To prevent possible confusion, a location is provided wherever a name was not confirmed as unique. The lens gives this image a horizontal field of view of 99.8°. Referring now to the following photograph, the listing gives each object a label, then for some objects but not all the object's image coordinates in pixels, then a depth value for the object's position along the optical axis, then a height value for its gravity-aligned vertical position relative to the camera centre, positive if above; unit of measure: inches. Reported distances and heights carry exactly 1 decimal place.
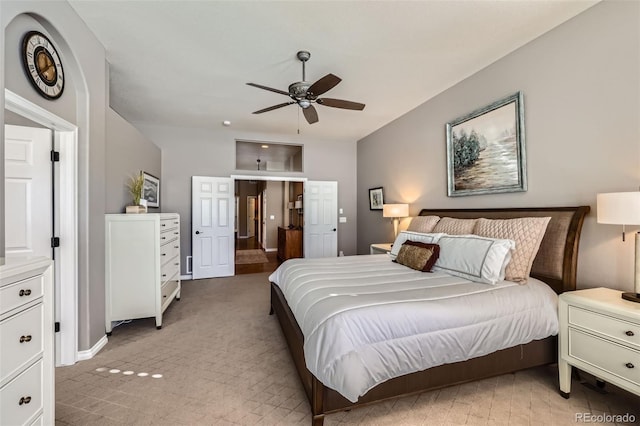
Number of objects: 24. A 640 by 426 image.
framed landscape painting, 104.9 +27.1
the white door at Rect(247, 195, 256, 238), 462.0 -2.4
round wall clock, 70.7 +42.7
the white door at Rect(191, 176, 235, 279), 201.2 -8.8
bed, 61.1 -39.1
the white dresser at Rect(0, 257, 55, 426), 42.4 -21.8
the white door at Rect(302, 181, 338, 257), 228.8 -3.7
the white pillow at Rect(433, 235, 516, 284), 83.0 -14.8
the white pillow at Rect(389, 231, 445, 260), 110.0 -11.1
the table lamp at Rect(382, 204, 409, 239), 164.7 +1.9
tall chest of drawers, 106.4 -20.7
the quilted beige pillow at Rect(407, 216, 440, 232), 133.0 -5.3
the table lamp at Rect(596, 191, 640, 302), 63.2 -0.1
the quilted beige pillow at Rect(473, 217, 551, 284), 83.9 -9.3
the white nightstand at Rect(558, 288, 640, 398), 59.6 -30.5
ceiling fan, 97.1 +46.8
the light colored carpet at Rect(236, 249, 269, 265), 274.4 -46.9
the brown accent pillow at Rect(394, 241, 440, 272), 99.6 -16.4
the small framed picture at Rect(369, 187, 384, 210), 204.1 +11.4
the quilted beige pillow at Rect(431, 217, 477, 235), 110.7 -5.8
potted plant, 118.7 +10.2
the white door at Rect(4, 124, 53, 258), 78.1 +7.6
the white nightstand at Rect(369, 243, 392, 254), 161.2 -21.8
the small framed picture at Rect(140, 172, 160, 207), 154.3 +15.8
